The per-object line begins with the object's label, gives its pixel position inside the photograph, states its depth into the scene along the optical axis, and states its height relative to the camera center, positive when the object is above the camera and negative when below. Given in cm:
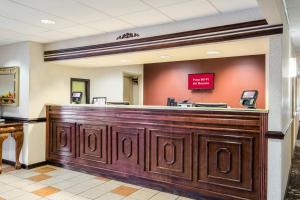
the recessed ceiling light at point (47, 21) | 382 +120
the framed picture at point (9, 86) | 529 +29
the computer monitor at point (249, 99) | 352 +2
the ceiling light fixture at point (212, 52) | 424 +81
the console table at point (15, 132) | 488 -67
